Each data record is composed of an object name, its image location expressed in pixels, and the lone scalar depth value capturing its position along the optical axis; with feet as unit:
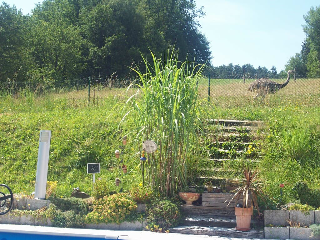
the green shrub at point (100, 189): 21.68
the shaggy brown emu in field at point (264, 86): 39.75
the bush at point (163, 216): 19.58
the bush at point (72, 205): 20.85
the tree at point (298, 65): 155.84
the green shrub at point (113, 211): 19.93
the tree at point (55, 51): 78.59
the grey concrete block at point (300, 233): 17.93
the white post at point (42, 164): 21.61
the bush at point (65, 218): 20.16
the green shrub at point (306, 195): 20.30
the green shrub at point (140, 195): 21.01
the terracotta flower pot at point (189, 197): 21.18
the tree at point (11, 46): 72.77
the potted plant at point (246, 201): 18.94
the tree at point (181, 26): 112.06
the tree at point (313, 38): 127.54
